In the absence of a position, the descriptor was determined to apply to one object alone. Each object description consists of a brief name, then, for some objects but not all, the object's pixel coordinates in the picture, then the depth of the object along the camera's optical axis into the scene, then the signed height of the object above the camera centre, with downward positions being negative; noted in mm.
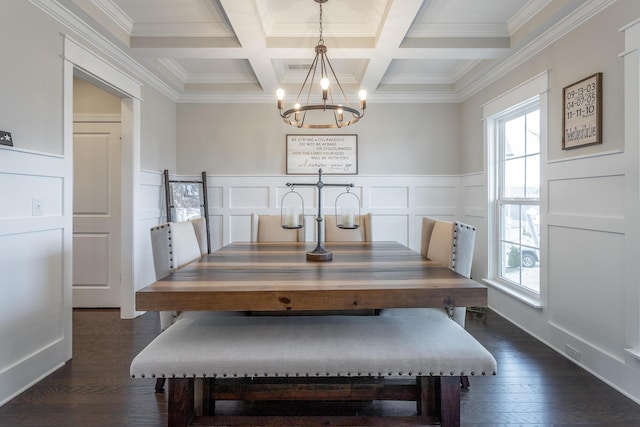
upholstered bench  1384 -580
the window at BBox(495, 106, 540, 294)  3029 +161
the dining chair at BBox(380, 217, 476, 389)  1958 -244
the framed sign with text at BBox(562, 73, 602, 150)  2213 +666
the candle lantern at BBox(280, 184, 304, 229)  2195 +43
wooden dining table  1358 -297
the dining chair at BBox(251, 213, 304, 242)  3082 -169
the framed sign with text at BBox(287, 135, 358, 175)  4391 +700
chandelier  2748 +1250
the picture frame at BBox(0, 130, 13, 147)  1892 +395
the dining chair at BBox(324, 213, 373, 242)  3119 -177
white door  3598 +69
